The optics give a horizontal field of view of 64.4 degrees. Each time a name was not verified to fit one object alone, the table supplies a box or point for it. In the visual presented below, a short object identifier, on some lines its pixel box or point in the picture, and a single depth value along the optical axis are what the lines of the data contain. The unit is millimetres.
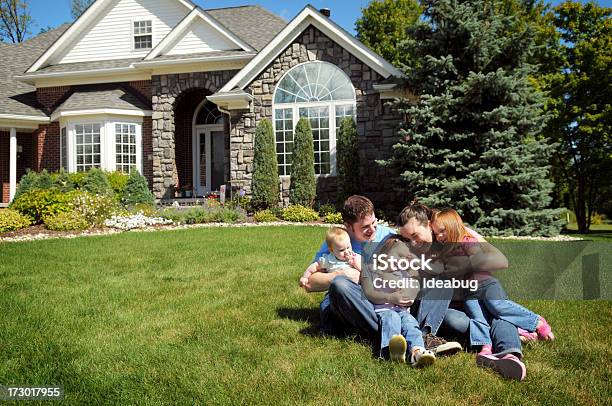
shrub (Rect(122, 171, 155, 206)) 13719
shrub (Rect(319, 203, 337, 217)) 12115
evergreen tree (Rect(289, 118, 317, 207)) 12719
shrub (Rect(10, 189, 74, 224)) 10938
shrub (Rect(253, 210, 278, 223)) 11883
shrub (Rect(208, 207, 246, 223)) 11672
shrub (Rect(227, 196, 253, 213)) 13203
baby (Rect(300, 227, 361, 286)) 3396
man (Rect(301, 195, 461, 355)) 3266
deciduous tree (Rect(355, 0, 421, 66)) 25234
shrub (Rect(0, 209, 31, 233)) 10359
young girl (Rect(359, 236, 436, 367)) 3000
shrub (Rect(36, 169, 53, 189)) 12828
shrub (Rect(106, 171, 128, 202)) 14156
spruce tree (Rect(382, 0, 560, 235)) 10023
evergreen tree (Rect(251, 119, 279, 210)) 12945
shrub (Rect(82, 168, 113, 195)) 13000
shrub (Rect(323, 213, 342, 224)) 11344
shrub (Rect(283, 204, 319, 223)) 11789
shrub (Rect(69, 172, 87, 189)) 13383
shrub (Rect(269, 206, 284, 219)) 12336
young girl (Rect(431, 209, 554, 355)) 3127
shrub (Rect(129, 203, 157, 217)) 12352
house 13164
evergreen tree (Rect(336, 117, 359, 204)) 12208
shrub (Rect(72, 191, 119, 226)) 10906
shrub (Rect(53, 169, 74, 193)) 13109
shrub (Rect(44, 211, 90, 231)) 10359
